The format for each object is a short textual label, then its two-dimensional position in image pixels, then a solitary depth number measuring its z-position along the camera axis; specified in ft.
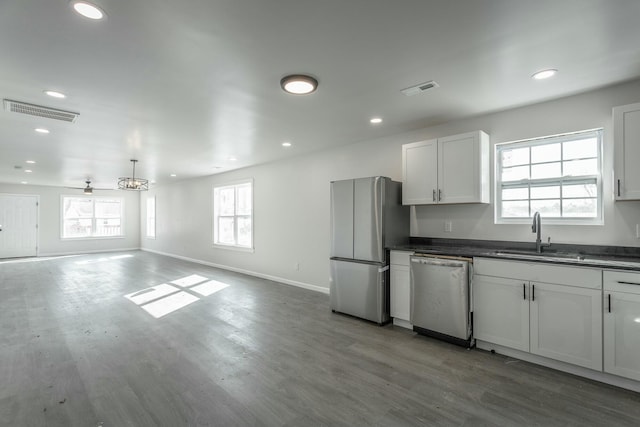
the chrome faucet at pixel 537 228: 9.94
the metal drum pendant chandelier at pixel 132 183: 18.69
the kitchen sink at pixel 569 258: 7.83
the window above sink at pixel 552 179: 9.82
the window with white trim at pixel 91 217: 35.32
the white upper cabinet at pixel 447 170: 10.89
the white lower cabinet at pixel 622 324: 7.48
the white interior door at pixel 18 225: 31.35
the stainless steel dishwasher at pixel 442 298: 10.11
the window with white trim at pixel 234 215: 23.20
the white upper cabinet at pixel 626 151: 8.13
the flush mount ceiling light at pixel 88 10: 5.54
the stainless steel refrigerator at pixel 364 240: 12.54
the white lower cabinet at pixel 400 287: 12.05
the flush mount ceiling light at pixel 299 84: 8.51
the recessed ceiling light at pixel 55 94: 9.25
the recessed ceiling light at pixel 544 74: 8.23
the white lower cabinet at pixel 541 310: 8.09
